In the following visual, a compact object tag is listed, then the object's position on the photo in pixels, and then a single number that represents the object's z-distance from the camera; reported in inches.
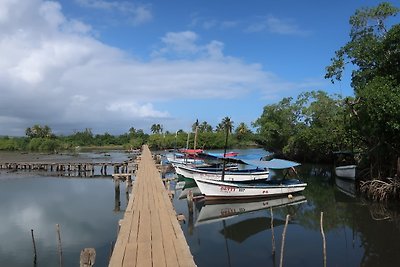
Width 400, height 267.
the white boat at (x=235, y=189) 912.1
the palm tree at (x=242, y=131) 4787.6
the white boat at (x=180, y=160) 1631.6
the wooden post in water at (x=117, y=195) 937.3
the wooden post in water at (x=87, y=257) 290.2
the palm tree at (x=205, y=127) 5359.3
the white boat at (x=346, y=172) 1279.5
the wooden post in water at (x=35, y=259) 519.9
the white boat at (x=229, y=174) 1148.9
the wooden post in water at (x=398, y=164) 831.1
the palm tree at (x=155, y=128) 5638.3
